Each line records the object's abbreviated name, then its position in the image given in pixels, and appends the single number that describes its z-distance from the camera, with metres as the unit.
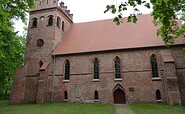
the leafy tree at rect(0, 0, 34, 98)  10.52
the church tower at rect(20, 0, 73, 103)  19.88
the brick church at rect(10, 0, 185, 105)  17.16
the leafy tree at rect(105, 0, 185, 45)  4.22
